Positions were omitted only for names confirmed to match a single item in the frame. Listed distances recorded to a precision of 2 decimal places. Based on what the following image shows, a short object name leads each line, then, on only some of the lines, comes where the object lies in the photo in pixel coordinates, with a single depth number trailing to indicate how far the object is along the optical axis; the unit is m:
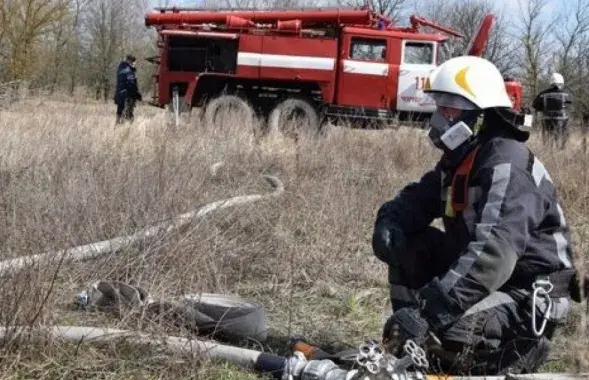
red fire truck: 13.45
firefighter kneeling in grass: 2.62
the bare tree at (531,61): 33.69
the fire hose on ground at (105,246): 3.07
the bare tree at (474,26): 38.41
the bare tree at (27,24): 31.08
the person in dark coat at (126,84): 15.49
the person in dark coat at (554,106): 11.79
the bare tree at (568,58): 34.78
